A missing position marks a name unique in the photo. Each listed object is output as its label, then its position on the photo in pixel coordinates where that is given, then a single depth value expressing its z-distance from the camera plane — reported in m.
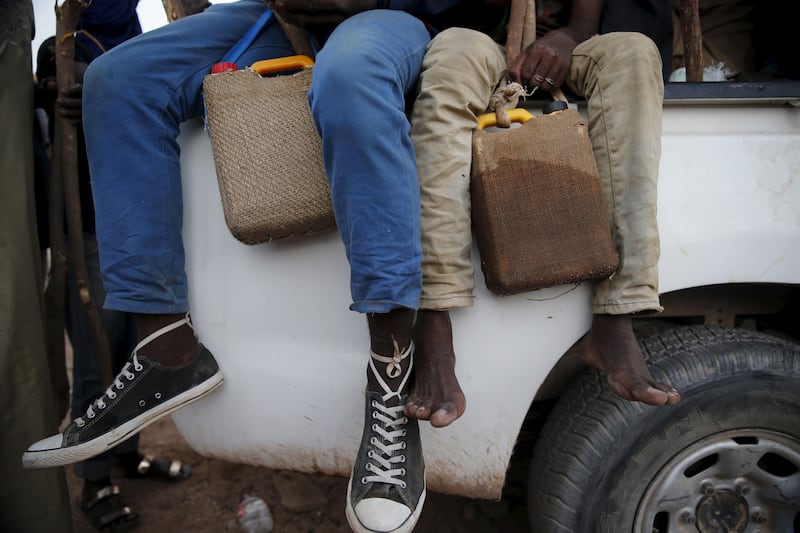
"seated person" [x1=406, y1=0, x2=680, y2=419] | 1.24
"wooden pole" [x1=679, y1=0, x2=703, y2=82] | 1.61
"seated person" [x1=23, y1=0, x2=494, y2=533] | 1.16
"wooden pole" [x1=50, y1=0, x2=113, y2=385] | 1.71
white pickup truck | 1.30
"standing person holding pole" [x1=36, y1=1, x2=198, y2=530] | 2.07
